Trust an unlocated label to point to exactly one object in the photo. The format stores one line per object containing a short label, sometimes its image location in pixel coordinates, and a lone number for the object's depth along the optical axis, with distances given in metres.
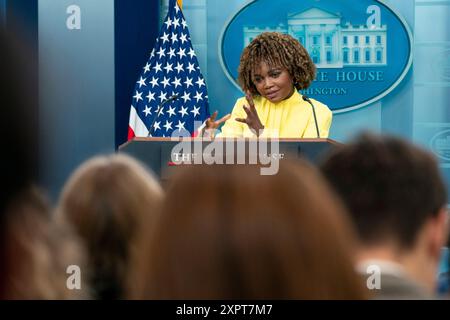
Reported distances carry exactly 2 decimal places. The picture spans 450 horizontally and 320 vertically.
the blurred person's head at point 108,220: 2.80
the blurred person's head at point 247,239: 1.62
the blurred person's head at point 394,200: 2.52
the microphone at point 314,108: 7.39
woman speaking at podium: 8.14
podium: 5.83
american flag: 11.40
